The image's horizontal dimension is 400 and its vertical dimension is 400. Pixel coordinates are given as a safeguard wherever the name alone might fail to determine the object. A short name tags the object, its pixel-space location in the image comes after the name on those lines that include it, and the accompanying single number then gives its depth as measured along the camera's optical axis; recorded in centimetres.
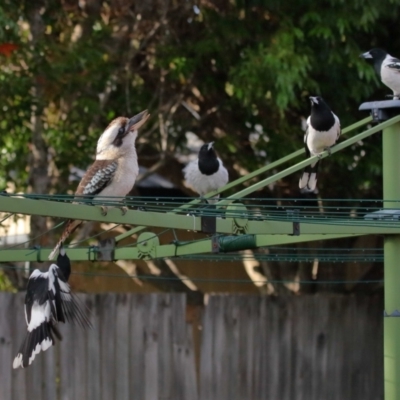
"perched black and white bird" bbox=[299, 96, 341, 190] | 1352
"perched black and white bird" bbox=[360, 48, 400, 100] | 1352
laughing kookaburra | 1038
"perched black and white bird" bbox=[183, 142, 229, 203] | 1499
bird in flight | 1145
